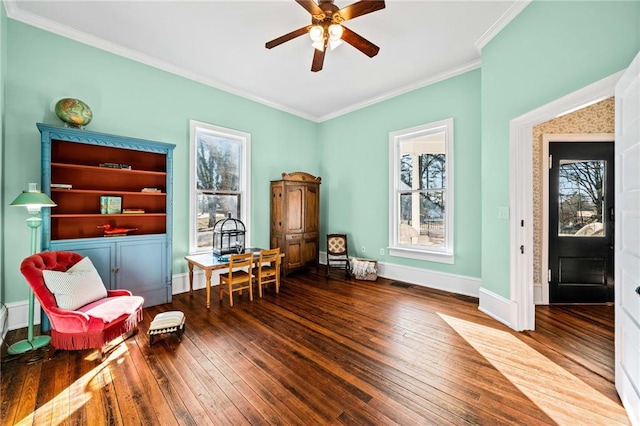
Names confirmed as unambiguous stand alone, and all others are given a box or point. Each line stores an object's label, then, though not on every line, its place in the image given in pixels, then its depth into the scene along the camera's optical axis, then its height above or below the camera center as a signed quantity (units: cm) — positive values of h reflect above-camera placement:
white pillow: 224 -66
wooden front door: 336 -13
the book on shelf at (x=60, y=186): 276 +28
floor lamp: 228 -12
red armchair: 213 -90
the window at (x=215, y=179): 405 +56
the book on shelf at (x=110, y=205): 314 +9
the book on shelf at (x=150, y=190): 335 +29
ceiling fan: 218 +171
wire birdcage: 404 -39
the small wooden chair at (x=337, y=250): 502 -73
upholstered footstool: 243 -107
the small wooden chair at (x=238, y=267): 340 -73
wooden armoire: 478 -14
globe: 278 +108
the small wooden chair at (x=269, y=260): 372 -75
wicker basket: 458 -101
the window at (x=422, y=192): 404 +34
